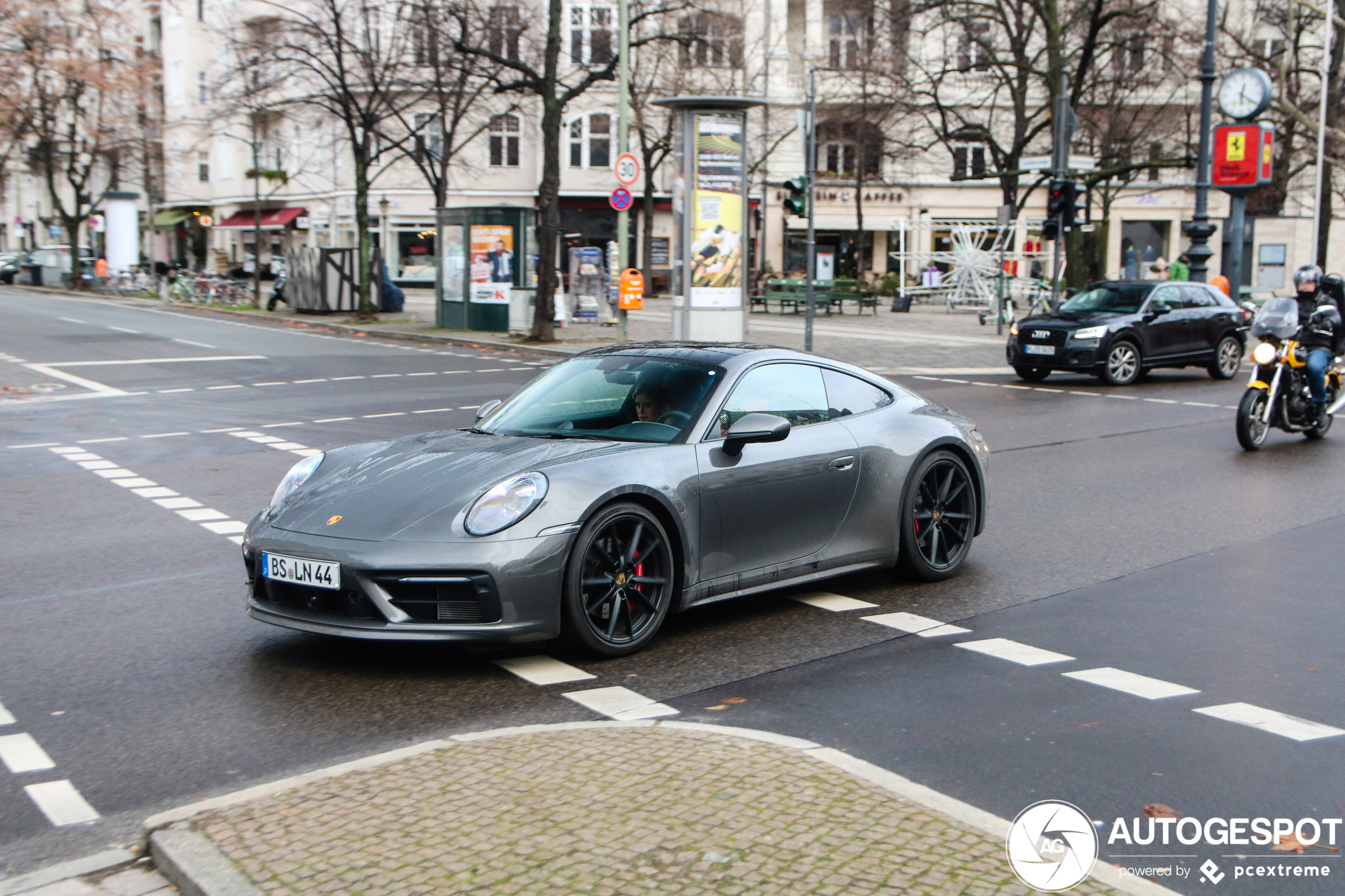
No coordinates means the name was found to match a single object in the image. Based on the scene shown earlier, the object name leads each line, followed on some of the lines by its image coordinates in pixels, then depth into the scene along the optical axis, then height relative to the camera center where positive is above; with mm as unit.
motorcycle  12805 -1047
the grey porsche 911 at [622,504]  5457 -1045
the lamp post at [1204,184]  26312 +1837
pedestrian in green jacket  30109 +93
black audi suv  19719 -876
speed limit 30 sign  23578 +1787
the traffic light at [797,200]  23266 +1251
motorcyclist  13117 -629
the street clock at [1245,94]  29156 +3934
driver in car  6535 -632
